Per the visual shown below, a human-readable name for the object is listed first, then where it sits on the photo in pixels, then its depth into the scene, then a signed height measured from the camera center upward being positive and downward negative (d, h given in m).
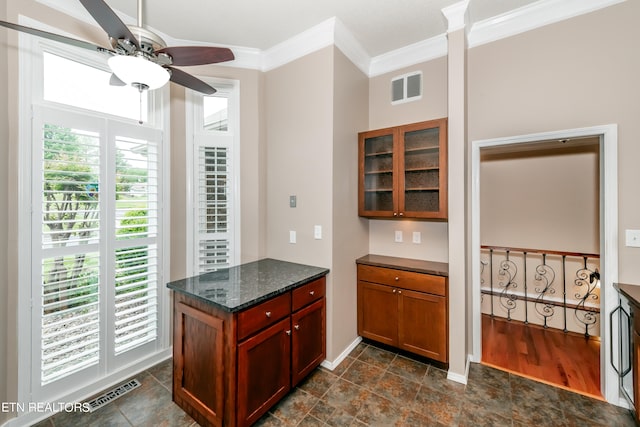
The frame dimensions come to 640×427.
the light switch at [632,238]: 2.09 -0.19
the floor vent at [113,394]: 2.17 -1.49
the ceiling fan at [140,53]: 1.32 +0.93
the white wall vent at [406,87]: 3.05 +1.42
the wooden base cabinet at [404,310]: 2.56 -0.96
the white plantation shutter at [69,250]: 2.04 -0.29
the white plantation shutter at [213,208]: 2.96 +0.06
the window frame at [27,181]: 1.94 +0.23
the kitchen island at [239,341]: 1.80 -0.93
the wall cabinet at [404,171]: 2.64 +0.43
